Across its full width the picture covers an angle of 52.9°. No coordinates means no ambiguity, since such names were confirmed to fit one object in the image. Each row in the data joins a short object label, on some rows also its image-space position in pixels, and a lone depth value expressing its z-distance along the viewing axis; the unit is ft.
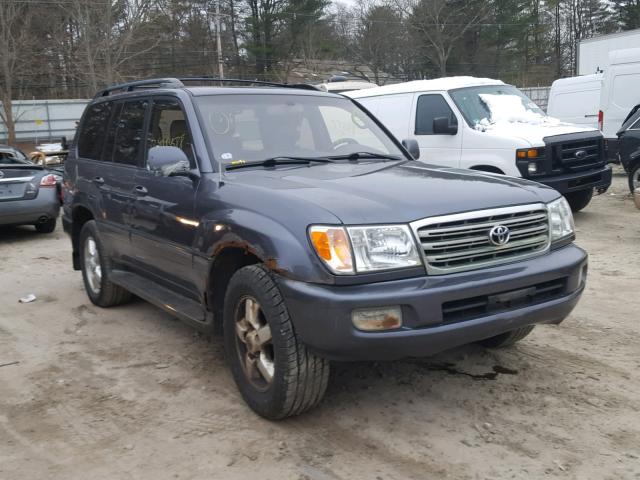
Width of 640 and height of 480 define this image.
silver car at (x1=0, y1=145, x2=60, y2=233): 31.50
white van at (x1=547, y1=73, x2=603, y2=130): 53.06
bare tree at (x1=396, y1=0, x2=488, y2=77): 159.53
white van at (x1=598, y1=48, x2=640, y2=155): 46.27
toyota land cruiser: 10.21
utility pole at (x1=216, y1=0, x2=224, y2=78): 123.03
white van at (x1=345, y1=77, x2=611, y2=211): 28.91
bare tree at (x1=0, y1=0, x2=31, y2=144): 90.79
